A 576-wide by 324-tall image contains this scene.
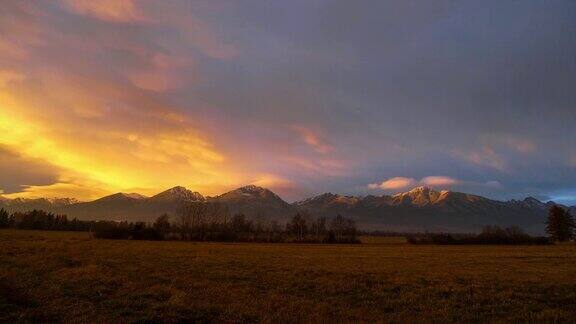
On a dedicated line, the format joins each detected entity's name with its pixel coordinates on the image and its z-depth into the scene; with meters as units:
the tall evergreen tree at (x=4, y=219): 177.55
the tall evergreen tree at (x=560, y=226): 143.25
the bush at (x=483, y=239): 130.75
